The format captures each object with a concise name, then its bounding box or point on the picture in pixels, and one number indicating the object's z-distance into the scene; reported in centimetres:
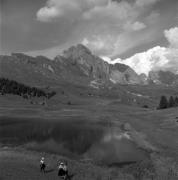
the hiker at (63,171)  3606
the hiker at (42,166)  3866
